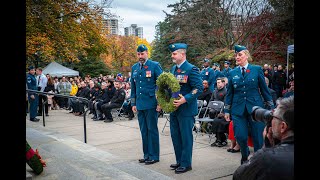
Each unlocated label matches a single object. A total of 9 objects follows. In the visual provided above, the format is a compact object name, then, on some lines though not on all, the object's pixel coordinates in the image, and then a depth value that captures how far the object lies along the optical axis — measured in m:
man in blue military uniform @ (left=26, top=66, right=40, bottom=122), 11.65
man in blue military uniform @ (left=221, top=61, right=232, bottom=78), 13.99
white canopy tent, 28.14
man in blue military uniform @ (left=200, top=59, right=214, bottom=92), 12.25
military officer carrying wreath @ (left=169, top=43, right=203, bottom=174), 5.19
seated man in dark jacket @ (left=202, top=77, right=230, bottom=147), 7.01
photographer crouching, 1.66
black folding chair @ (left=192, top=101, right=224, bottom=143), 7.79
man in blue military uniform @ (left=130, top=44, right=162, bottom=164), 5.80
